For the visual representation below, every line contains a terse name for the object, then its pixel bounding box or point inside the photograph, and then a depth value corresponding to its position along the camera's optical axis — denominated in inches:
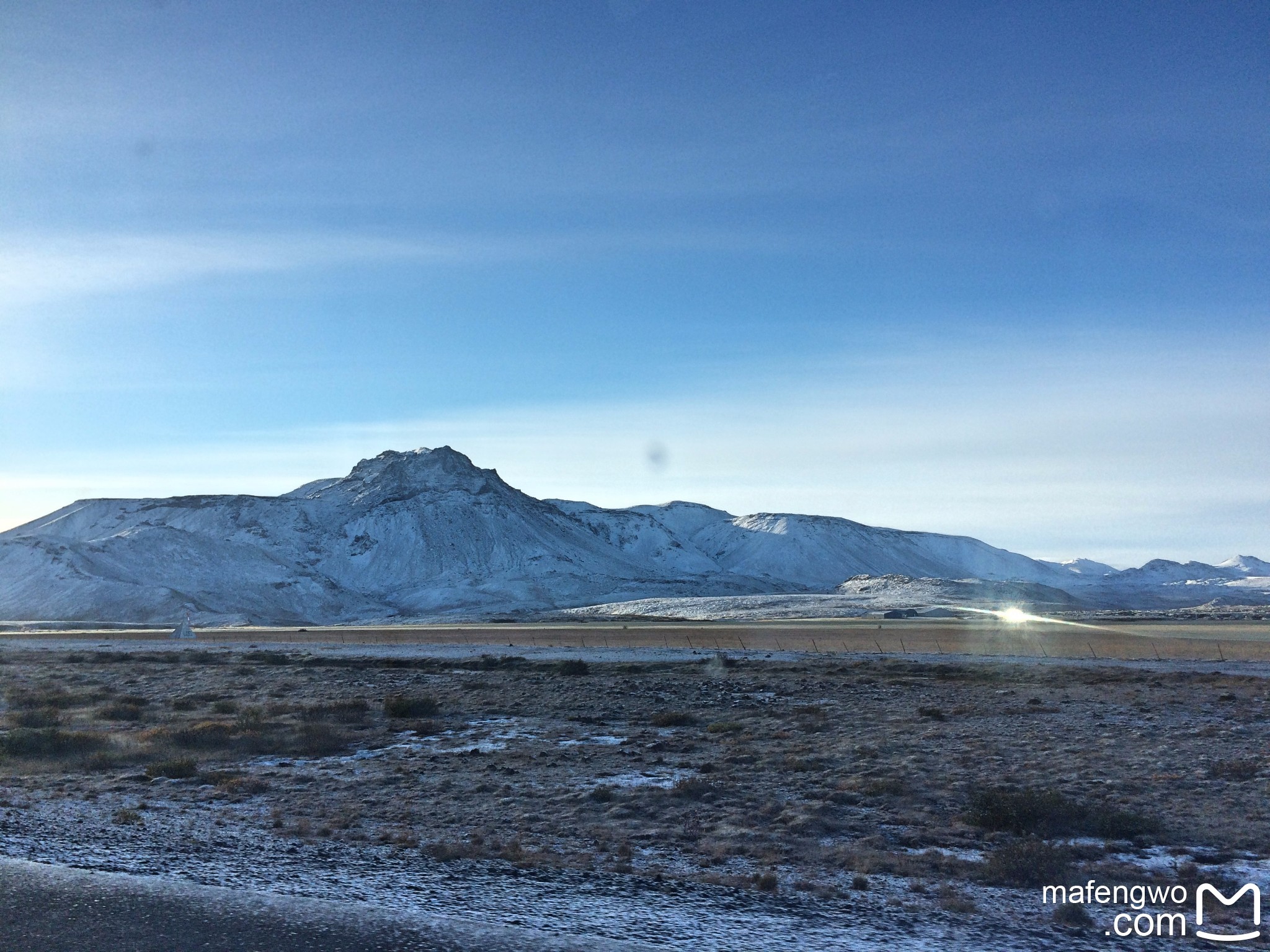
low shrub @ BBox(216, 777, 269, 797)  635.5
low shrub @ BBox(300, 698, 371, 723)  1010.1
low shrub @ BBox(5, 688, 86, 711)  1168.8
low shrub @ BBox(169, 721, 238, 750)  832.9
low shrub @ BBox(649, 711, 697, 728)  946.7
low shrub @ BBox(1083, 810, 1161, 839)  506.6
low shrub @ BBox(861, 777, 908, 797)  607.2
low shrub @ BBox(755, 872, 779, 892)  425.1
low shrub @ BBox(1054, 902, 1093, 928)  381.2
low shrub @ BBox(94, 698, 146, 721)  1051.9
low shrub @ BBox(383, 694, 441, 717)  1047.0
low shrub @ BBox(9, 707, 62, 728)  979.9
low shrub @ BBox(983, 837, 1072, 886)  434.3
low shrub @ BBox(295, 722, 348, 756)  813.2
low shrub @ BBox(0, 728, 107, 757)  795.4
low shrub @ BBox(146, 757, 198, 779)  684.1
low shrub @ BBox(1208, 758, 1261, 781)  637.9
